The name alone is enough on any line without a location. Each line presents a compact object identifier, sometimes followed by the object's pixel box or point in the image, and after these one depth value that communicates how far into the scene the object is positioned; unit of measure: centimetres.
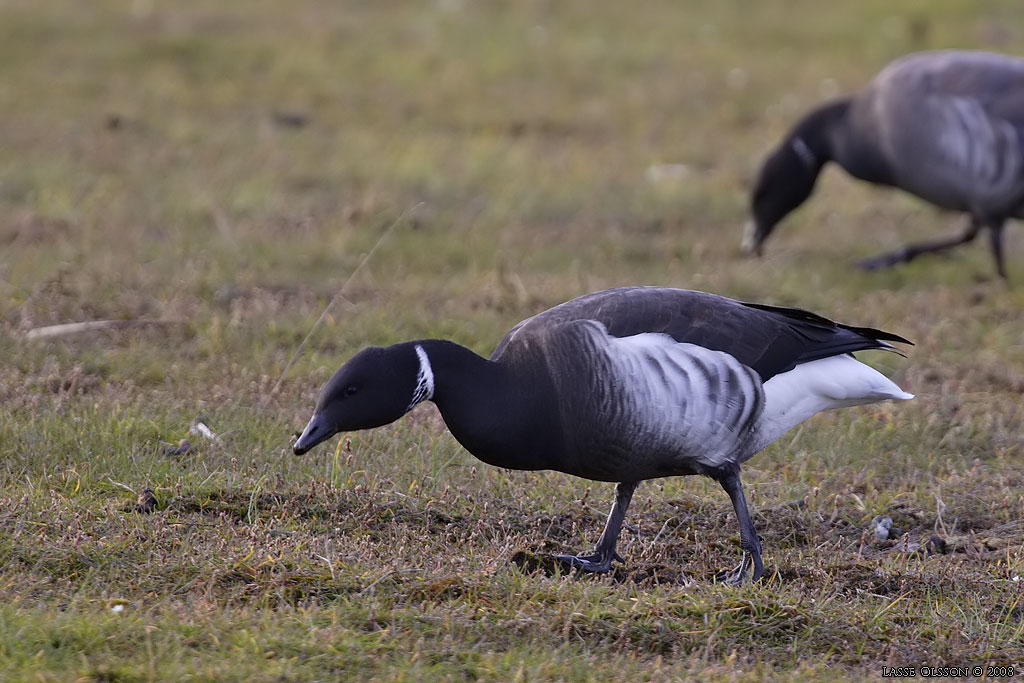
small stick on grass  1392
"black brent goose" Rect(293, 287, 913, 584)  928
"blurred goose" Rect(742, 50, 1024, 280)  1862
